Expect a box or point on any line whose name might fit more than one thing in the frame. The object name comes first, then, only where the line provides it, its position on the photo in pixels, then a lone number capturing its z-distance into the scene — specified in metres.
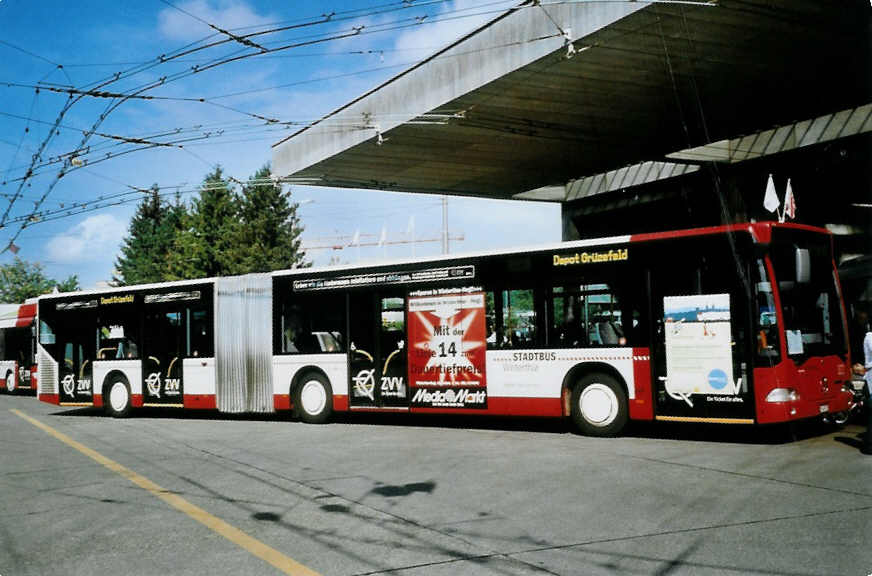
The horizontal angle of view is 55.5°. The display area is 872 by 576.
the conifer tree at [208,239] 62.59
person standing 10.12
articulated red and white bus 11.20
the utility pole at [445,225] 42.26
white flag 20.39
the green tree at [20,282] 88.00
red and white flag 20.41
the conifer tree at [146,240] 83.81
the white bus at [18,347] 30.44
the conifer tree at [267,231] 62.66
